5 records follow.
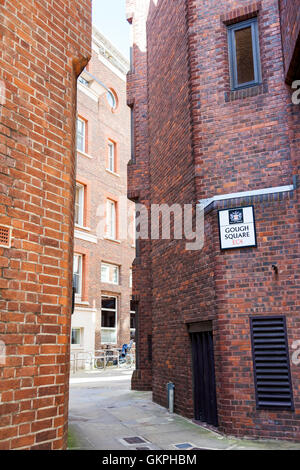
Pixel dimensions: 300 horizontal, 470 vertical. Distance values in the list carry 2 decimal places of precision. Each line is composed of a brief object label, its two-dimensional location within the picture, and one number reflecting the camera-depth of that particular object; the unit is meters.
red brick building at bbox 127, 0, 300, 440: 6.89
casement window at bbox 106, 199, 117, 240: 25.22
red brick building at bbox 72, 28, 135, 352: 22.34
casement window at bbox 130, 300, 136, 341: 27.44
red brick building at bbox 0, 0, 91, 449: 3.64
